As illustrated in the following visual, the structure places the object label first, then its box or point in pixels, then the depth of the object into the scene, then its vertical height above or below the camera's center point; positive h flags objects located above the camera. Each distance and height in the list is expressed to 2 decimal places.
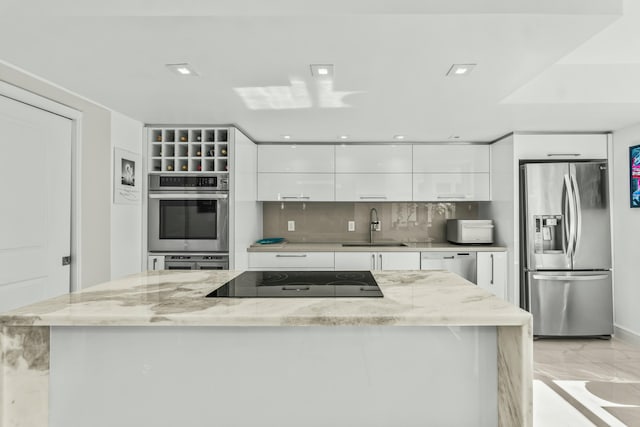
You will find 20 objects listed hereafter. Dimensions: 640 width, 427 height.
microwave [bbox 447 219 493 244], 4.48 -0.11
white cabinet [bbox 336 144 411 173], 4.68 +0.71
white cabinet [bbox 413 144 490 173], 4.68 +0.71
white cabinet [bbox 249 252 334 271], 4.37 -0.41
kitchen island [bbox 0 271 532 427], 1.55 -0.58
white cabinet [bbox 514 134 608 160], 4.21 +0.77
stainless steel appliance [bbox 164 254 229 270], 3.91 -0.38
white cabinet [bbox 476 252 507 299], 4.31 -0.53
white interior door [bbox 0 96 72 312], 2.43 +0.13
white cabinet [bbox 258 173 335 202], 4.68 +0.41
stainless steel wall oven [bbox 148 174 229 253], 3.89 +0.09
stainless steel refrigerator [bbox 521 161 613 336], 4.09 -0.27
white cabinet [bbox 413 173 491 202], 4.68 +0.39
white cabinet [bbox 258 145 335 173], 4.68 +0.73
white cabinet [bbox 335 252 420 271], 4.36 -0.42
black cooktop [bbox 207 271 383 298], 1.65 -0.29
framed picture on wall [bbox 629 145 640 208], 3.81 +0.43
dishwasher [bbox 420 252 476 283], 4.36 -0.43
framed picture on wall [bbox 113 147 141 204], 3.49 +0.41
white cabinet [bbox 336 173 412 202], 4.70 +0.40
